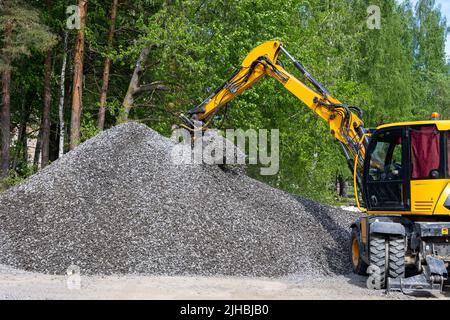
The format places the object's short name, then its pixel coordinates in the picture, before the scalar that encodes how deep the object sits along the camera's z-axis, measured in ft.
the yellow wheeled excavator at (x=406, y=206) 25.94
